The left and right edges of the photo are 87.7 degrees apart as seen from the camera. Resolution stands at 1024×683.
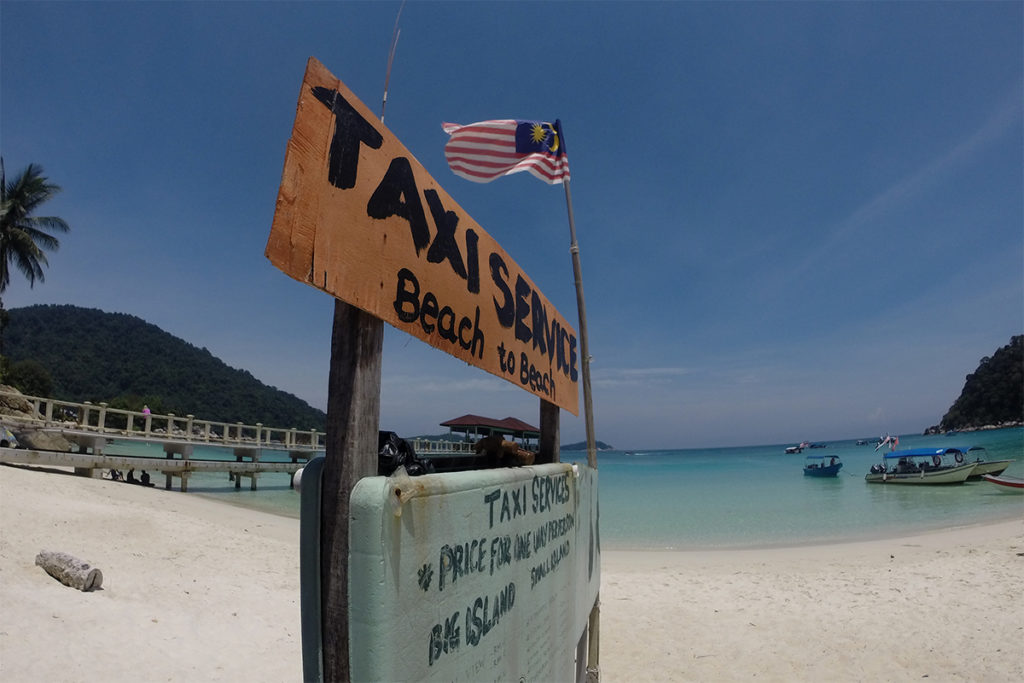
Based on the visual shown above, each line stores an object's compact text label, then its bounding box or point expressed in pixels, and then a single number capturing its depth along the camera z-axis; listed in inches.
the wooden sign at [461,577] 50.7
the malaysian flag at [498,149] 182.2
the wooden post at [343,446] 54.7
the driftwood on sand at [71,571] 223.0
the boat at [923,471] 1071.6
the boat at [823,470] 1491.1
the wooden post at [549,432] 147.5
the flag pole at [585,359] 171.8
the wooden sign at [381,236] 52.2
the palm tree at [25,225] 1115.9
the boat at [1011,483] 881.1
